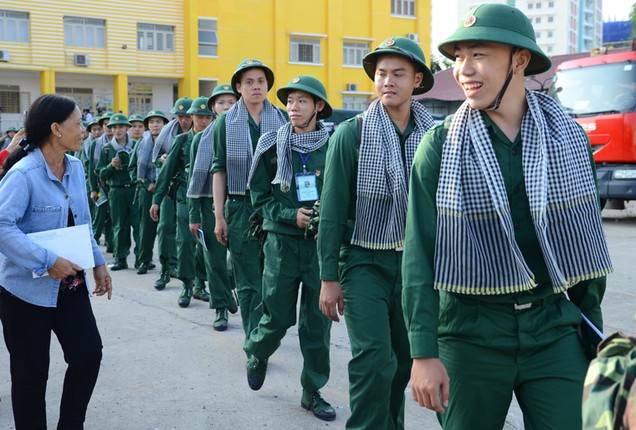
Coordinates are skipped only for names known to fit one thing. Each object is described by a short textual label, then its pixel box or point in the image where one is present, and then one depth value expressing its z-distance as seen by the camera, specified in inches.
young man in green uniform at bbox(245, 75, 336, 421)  196.1
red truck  561.0
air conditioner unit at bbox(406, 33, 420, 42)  1829.8
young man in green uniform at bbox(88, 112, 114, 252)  493.0
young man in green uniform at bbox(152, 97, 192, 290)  366.9
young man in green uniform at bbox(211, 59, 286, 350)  233.9
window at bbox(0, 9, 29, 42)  1432.1
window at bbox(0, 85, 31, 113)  1478.8
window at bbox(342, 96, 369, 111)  1756.9
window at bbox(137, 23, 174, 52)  1567.4
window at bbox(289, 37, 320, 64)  1692.9
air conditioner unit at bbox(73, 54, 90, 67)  1485.0
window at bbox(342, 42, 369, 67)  1756.9
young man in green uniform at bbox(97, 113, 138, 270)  434.6
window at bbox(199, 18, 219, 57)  1601.9
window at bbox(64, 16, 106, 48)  1492.4
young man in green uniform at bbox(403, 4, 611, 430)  104.4
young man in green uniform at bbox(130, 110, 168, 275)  411.2
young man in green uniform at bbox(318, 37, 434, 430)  149.4
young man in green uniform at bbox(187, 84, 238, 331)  286.2
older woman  150.9
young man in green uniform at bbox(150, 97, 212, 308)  331.0
